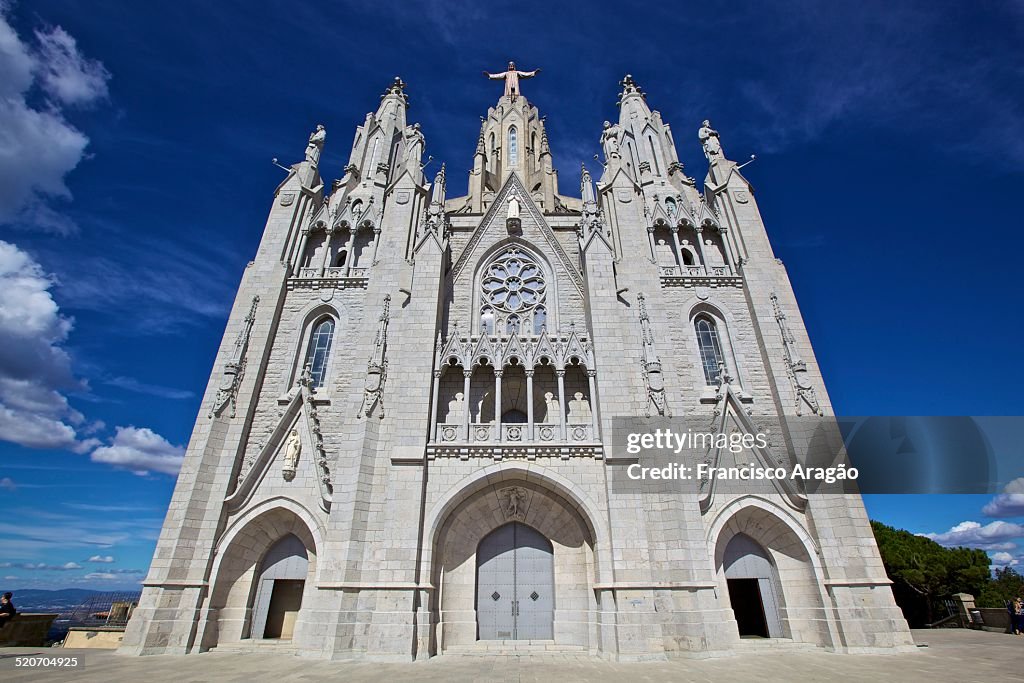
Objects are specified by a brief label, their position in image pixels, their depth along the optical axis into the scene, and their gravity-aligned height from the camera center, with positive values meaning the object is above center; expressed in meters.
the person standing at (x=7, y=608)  11.16 -0.47
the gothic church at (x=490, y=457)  12.94 +3.69
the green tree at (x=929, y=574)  25.89 +0.37
